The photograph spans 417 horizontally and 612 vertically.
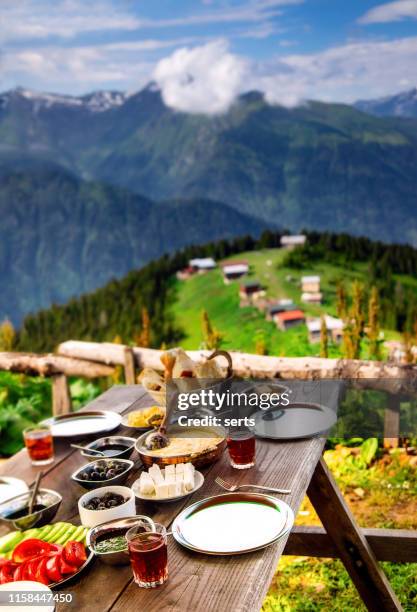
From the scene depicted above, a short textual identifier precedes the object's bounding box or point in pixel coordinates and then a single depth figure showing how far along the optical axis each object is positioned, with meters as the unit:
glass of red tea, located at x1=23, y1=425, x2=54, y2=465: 2.20
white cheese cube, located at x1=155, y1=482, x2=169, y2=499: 1.75
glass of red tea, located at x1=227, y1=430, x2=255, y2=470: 1.91
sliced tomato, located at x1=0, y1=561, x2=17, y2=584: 1.42
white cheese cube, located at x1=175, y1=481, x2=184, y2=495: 1.76
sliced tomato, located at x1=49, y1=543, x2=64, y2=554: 1.49
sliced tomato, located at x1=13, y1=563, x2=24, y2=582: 1.42
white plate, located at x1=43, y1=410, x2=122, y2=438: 2.40
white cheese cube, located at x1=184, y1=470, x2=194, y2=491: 1.78
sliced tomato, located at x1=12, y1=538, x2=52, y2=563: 1.49
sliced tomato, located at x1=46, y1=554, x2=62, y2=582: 1.41
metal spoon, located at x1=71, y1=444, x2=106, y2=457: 2.12
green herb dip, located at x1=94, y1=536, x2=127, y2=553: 1.48
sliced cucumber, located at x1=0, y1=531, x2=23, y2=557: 1.61
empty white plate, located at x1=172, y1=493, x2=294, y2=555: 1.49
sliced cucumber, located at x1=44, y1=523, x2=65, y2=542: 1.61
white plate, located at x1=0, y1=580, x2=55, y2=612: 1.27
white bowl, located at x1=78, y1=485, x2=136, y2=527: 1.62
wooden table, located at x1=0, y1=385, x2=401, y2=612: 1.33
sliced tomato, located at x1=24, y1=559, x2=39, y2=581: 1.42
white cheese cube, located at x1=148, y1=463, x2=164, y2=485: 1.77
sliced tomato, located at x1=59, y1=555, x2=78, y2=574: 1.43
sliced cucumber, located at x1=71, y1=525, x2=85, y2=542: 1.58
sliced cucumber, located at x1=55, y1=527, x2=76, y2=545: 1.59
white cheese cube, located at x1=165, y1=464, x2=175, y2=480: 1.79
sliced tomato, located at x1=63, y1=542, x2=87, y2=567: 1.45
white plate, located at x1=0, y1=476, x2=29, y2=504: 1.95
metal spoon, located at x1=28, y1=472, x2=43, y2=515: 1.76
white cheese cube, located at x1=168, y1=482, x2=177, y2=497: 1.76
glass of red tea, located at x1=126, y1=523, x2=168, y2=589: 1.36
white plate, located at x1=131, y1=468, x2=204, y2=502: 1.74
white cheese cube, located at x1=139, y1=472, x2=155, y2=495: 1.78
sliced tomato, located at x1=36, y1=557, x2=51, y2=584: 1.40
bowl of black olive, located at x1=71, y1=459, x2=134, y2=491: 1.85
